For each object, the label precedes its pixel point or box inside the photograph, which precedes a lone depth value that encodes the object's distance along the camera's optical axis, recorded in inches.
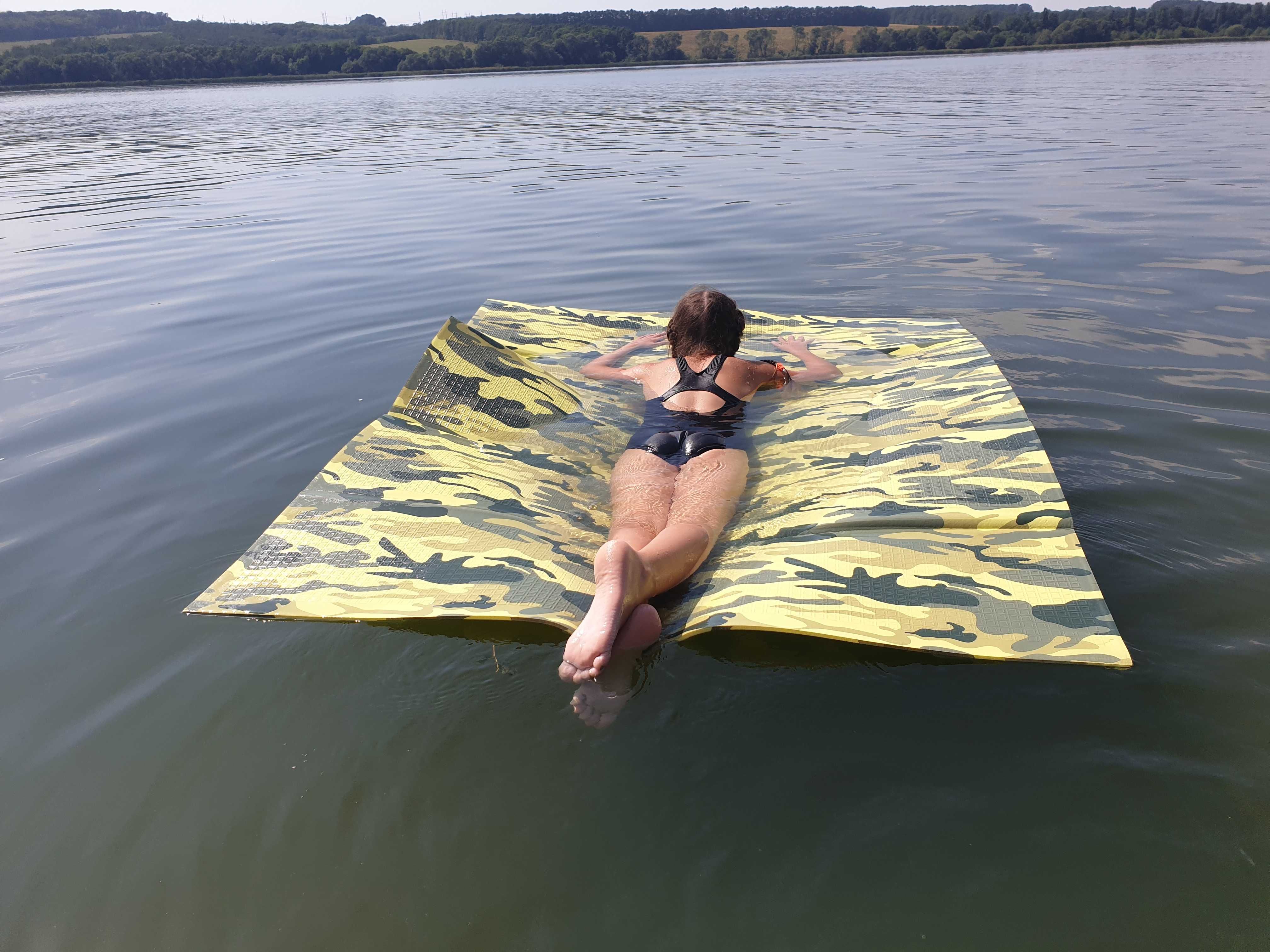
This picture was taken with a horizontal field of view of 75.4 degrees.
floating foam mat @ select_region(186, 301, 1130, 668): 114.3
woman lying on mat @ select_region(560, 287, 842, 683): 109.4
